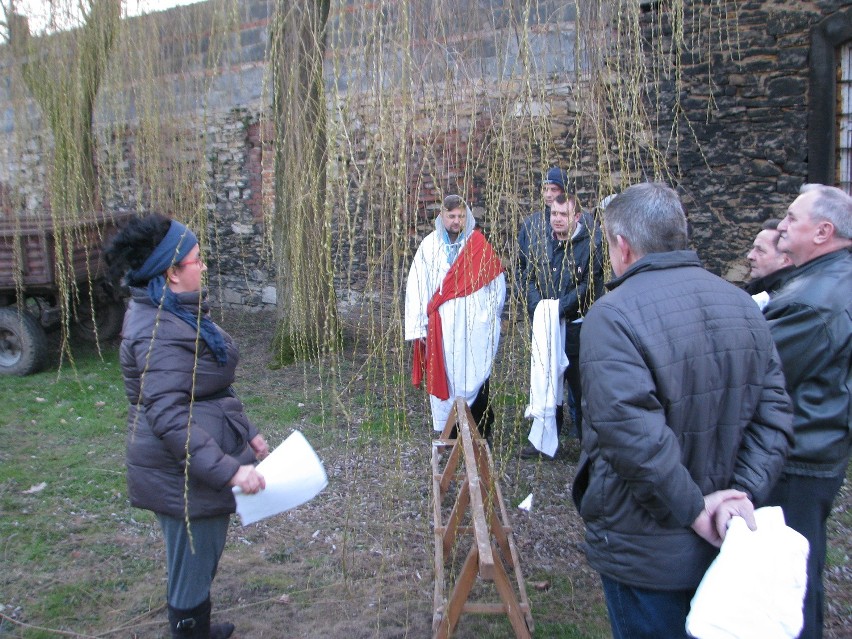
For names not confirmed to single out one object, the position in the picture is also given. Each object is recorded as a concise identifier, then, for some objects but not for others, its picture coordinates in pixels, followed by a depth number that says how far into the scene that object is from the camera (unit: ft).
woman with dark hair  7.59
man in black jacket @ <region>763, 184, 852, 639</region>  7.40
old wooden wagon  21.39
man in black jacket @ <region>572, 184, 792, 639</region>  5.87
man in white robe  13.85
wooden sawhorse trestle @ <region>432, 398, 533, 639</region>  7.94
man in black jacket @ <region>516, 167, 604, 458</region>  11.90
